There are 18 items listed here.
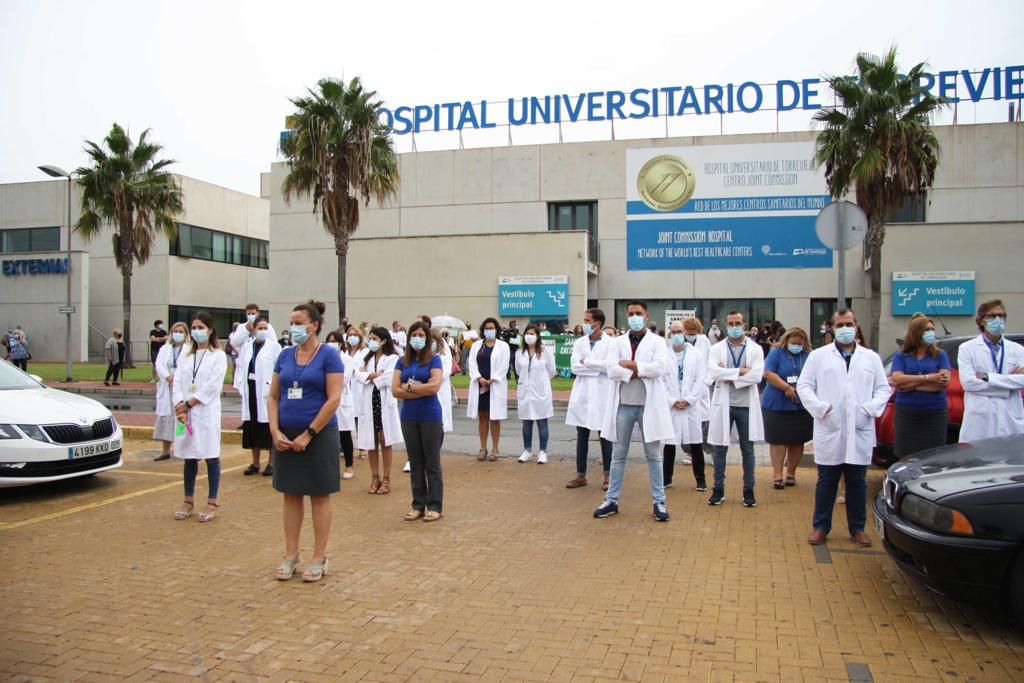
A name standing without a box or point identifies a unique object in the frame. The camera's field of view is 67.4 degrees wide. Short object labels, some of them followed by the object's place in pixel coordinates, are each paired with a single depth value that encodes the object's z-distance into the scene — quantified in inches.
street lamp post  960.5
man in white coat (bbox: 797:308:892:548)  249.8
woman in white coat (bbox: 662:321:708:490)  334.0
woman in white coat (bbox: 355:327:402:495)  347.3
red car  323.9
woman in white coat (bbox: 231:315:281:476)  372.5
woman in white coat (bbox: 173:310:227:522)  293.6
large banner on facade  1160.8
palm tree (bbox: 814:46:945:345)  844.0
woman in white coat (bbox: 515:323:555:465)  417.7
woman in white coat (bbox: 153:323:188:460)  388.5
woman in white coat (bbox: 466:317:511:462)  426.3
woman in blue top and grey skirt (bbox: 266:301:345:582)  221.9
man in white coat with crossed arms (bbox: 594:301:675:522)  289.6
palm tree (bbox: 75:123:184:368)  1143.0
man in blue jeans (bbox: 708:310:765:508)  329.7
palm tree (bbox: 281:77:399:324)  957.2
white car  308.3
